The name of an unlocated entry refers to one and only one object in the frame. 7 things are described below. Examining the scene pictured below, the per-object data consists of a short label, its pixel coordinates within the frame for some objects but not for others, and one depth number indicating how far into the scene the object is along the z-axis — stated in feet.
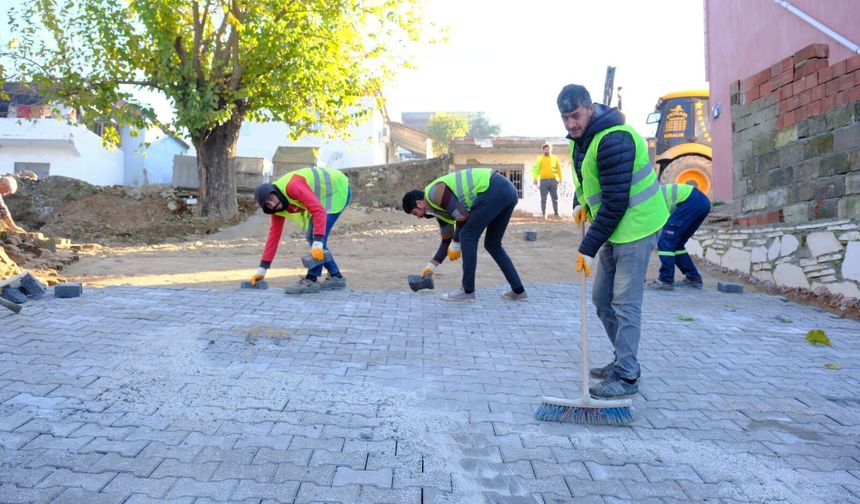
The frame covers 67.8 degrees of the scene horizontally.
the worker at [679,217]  23.21
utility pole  36.36
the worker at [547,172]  45.27
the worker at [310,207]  19.81
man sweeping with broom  11.15
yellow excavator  47.83
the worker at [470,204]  19.62
